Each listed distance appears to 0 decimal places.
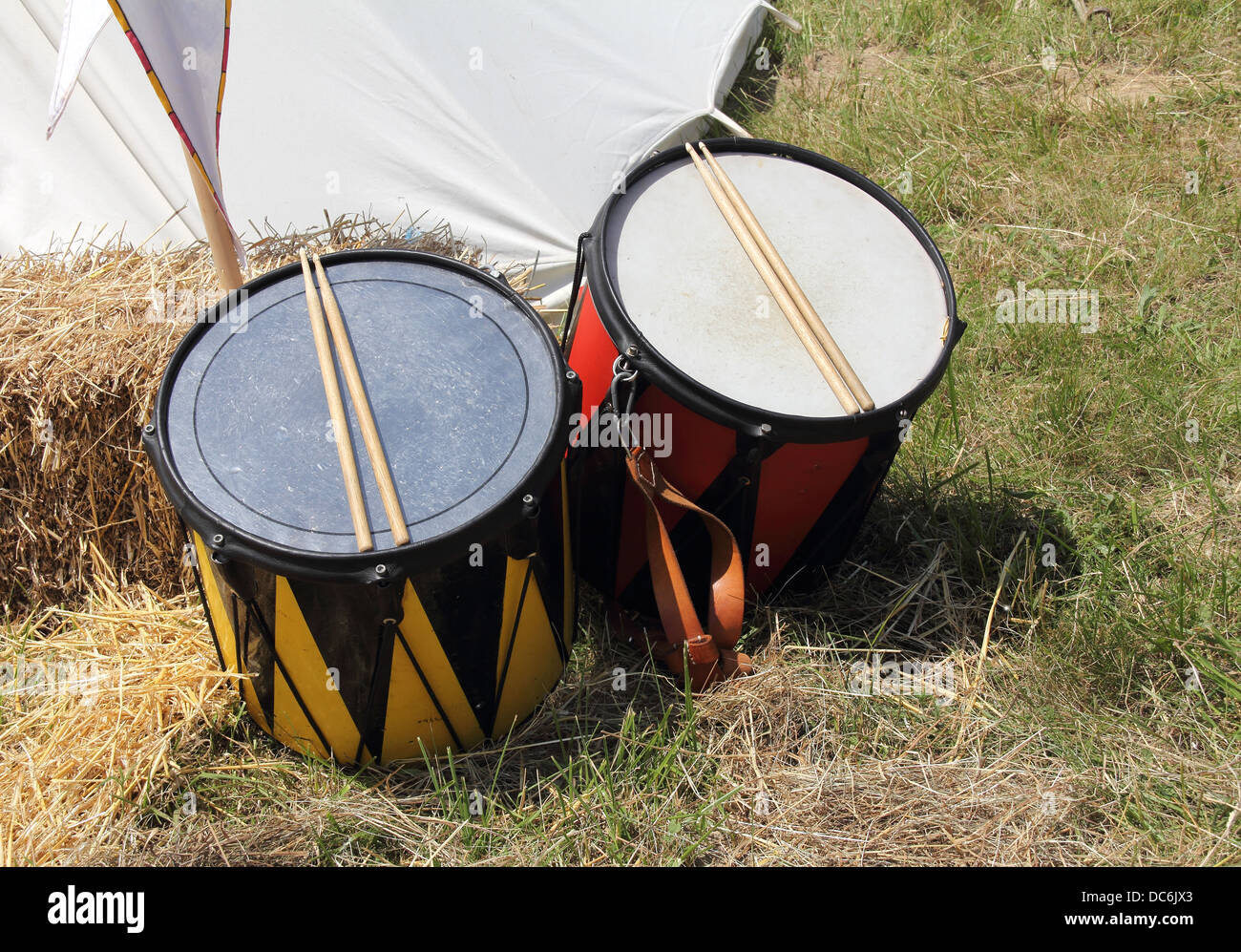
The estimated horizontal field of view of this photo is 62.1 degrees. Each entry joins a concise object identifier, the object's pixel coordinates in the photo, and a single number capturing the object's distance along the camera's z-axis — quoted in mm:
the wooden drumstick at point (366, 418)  1719
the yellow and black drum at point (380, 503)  1730
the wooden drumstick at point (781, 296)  2006
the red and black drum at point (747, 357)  1995
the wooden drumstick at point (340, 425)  1702
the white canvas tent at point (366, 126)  2768
